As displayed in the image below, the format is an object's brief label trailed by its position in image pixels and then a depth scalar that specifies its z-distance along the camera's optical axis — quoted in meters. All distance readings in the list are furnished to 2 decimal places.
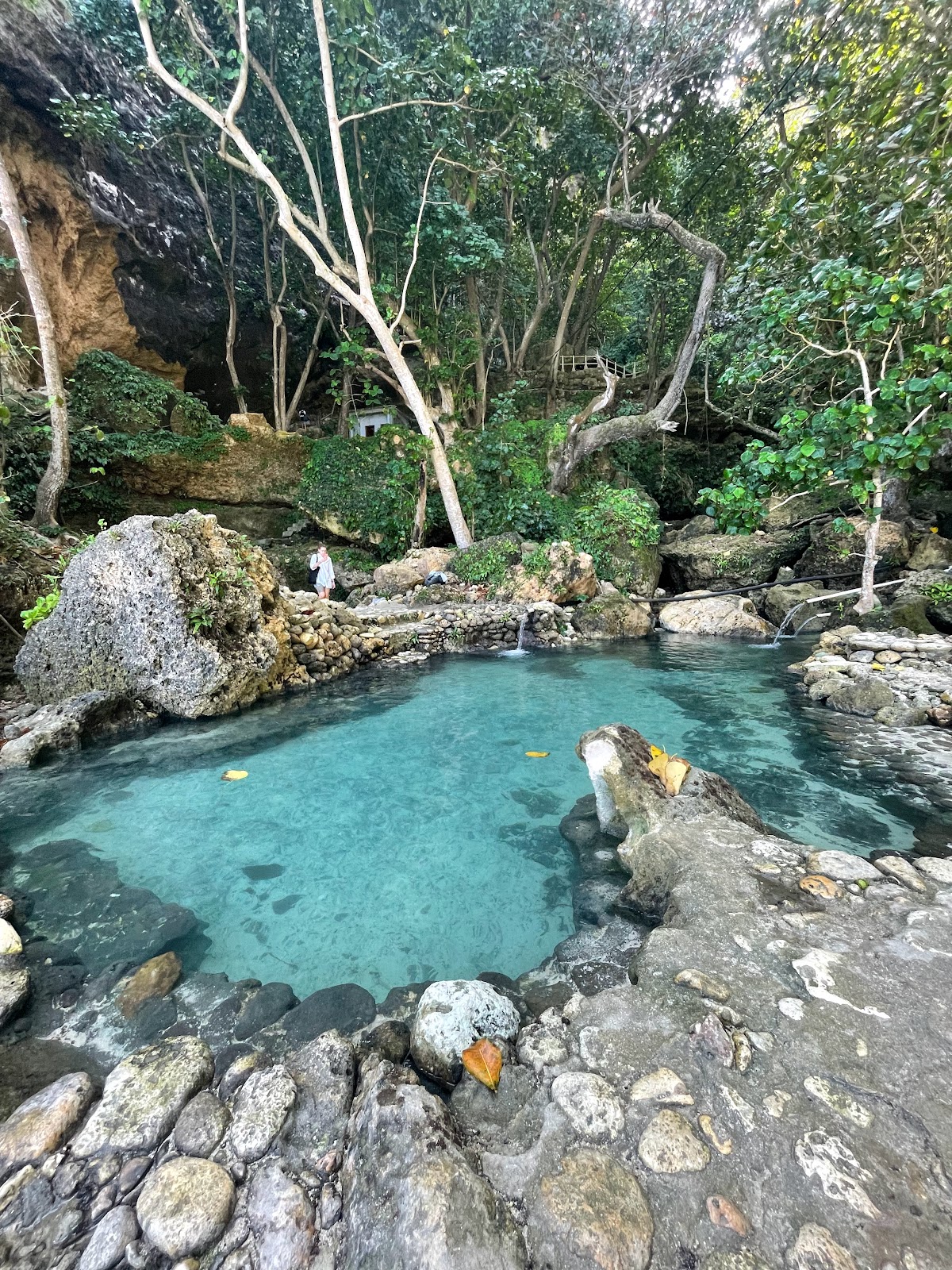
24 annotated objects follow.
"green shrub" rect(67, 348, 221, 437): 11.02
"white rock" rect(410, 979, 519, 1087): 1.75
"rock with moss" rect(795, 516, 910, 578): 9.86
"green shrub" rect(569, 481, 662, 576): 11.23
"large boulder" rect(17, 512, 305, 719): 5.31
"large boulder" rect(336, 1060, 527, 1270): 1.16
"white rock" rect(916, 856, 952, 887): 2.29
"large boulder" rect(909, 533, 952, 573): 9.45
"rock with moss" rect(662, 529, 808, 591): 11.41
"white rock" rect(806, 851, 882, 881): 2.30
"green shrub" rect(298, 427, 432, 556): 12.18
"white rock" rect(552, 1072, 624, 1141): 1.40
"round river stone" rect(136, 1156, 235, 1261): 1.25
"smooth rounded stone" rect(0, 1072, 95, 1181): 1.47
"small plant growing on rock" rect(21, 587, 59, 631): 5.59
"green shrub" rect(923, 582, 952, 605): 6.79
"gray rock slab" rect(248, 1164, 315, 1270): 1.23
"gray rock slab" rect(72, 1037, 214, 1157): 1.51
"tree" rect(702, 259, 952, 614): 5.08
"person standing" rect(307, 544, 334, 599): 10.26
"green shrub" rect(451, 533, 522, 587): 10.22
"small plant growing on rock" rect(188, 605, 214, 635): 5.34
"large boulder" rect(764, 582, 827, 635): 9.62
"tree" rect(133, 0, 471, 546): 8.23
